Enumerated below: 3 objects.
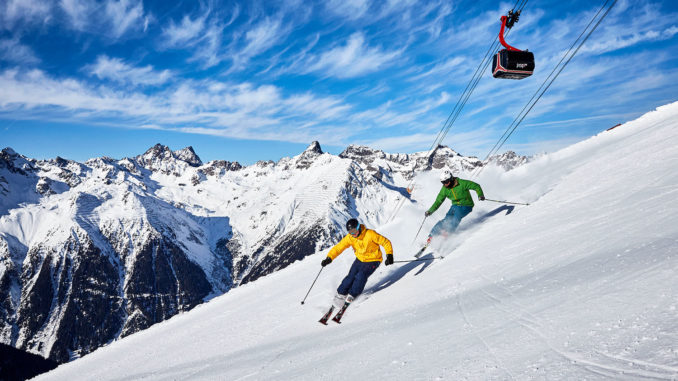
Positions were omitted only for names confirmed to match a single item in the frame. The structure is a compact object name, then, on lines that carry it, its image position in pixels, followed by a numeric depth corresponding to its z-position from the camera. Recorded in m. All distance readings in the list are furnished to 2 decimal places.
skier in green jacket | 12.96
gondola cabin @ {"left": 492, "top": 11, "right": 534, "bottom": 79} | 13.49
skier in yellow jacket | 9.66
